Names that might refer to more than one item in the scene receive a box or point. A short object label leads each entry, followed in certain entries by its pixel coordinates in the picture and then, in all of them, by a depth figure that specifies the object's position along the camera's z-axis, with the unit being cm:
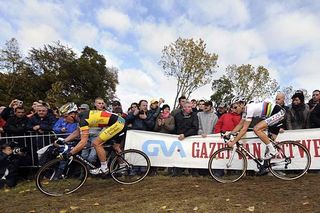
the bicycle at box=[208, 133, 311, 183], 550
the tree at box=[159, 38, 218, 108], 3152
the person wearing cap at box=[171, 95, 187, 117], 656
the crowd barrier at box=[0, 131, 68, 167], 658
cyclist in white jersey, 532
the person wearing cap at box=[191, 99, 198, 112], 766
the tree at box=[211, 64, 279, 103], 4147
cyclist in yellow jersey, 522
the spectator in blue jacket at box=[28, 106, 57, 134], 663
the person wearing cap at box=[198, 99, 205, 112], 741
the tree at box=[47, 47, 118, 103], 3580
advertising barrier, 600
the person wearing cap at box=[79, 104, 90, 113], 623
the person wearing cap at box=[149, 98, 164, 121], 659
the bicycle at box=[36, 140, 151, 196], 517
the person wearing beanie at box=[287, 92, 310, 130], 620
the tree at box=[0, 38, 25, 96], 2921
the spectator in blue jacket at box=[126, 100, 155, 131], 649
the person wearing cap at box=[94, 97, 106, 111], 558
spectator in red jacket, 615
